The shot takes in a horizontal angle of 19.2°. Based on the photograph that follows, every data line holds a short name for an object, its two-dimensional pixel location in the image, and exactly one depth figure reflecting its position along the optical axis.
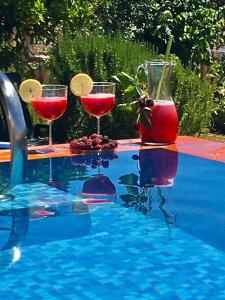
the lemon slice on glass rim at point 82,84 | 2.55
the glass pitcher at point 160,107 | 2.57
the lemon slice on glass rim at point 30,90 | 2.49
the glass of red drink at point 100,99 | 2.52
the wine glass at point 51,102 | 2.45
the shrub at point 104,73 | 4.55
